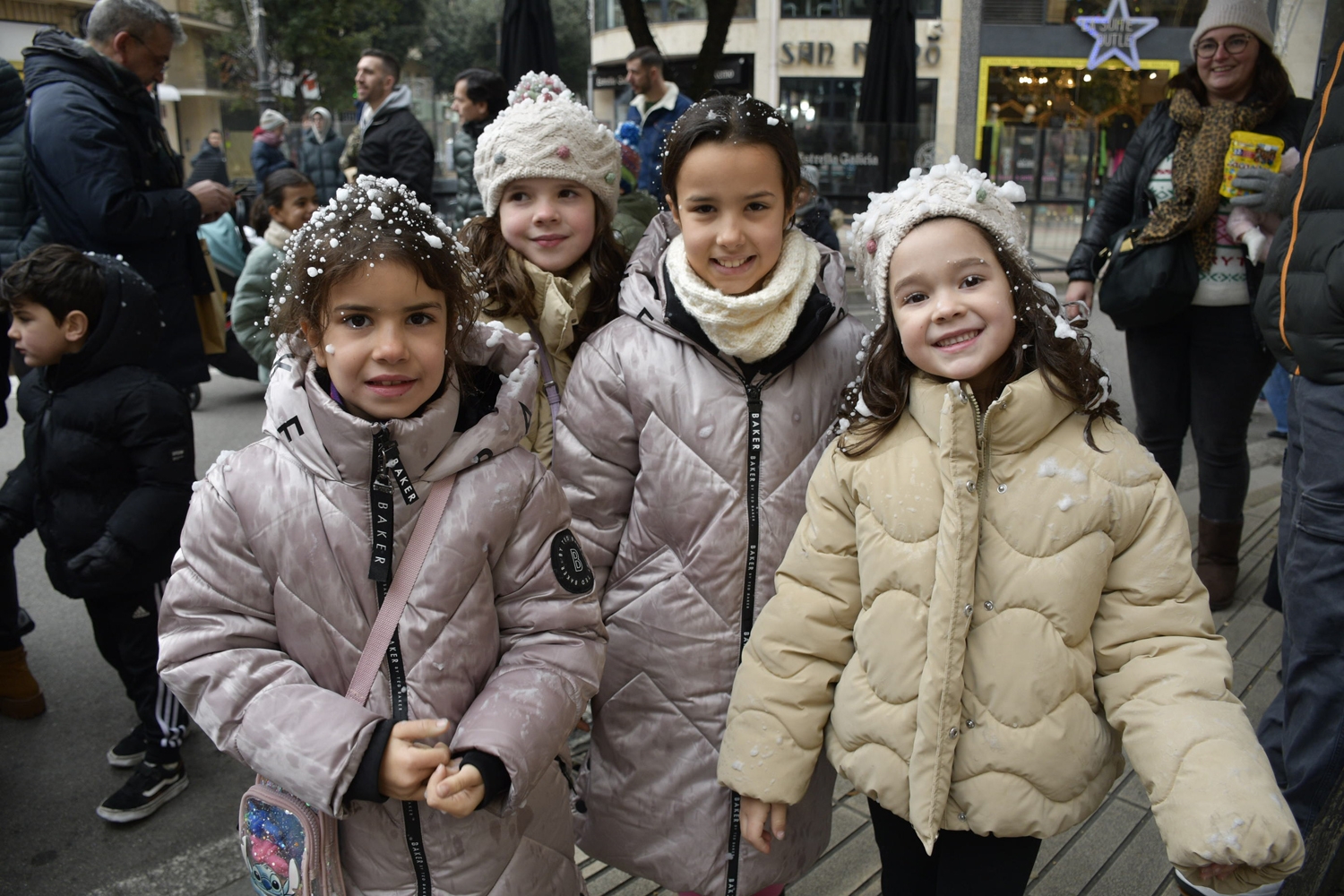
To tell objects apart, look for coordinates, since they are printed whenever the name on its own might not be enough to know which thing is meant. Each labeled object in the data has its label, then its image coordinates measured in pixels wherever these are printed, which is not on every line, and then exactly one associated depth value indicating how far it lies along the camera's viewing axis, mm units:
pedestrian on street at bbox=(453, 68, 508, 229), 5852
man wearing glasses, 3480
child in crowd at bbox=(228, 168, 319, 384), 4434
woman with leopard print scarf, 3641
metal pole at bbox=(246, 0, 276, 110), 16969
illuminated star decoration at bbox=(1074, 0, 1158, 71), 18094
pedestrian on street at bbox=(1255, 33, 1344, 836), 2322
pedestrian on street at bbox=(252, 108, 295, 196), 11070
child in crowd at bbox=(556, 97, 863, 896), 2004
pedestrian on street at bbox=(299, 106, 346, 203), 9823
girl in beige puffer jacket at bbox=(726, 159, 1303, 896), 1664
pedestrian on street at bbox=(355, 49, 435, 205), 6281
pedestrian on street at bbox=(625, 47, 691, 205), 6234
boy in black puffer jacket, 2885
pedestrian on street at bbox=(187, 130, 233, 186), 10984
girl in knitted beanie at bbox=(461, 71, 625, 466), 2447
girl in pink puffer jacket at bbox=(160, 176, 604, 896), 1639
